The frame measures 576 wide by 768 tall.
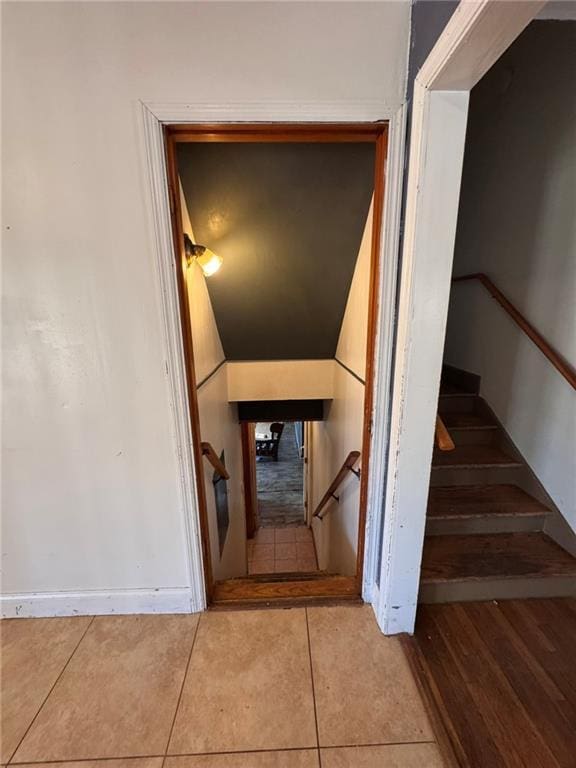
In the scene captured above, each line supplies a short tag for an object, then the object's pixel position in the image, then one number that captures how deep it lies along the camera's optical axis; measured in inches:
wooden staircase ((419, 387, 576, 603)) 66.0
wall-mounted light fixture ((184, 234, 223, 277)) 60.1
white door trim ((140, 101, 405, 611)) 45.0
